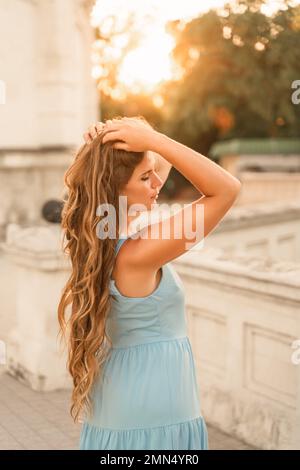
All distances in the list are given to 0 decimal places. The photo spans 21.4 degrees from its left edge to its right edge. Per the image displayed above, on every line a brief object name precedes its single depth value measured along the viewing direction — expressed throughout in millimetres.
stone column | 13008
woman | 2602
